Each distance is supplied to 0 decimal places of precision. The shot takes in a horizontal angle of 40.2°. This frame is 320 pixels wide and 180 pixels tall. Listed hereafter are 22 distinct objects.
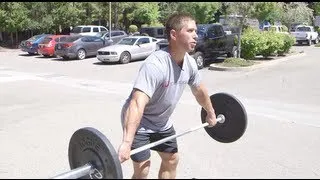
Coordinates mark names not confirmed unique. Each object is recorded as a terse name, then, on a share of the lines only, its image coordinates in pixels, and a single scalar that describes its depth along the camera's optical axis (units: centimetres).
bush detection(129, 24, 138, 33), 4169
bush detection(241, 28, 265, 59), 1938
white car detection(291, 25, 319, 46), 3569
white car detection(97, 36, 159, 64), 2139
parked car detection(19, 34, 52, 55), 2784
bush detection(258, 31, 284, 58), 2021
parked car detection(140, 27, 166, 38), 3022
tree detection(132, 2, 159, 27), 4088
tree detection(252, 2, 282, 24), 1880
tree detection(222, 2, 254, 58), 1860
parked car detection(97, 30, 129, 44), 2765
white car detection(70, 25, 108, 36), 3348
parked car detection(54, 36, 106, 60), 2395
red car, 2612
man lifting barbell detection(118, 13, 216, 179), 314
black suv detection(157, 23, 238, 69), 1856
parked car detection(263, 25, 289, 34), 3519
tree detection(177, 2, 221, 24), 3947
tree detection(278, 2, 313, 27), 3796
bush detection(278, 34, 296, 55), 2234
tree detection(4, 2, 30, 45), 3384
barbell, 259
